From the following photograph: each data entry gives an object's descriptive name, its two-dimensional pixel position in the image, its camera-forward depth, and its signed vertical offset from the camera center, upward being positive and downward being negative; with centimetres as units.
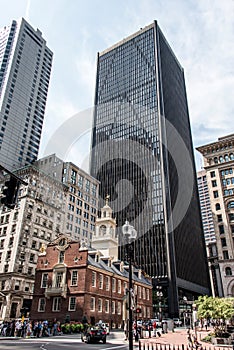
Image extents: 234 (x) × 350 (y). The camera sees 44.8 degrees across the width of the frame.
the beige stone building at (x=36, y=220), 5688 +2106
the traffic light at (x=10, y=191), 1295 +519
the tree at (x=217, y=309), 2721 +71
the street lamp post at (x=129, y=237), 2001 +508
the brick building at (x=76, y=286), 3922 +395
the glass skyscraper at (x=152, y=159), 10288 +6312
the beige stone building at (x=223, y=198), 6506 +2715
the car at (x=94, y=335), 2602 -162
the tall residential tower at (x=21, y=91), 11044 +8533
